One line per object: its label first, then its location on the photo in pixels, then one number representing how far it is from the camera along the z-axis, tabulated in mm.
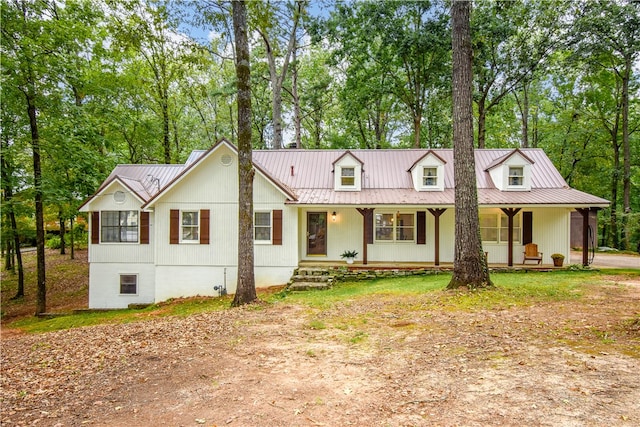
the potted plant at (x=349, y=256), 13831
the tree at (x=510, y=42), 18047
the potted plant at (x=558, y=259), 13086
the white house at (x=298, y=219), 13320
